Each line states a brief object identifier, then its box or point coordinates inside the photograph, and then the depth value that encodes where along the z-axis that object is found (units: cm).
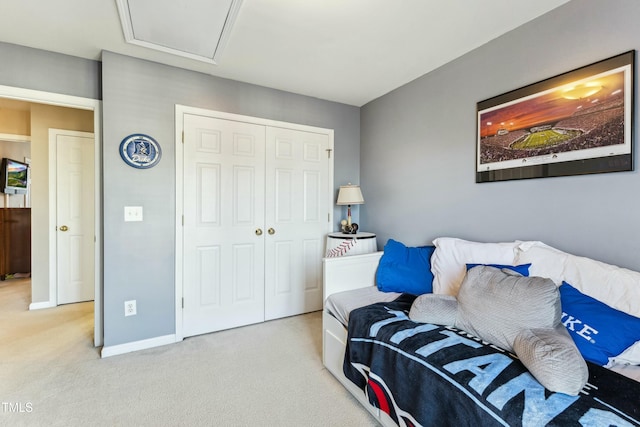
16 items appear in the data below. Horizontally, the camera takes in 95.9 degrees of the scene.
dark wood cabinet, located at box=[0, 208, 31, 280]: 429
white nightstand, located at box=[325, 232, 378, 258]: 267
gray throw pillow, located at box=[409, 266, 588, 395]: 98
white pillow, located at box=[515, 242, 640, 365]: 124
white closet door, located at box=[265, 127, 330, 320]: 287
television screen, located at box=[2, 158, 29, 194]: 451
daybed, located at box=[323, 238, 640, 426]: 94
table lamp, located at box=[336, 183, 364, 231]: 288
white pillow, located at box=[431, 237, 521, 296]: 177
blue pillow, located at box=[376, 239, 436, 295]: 207
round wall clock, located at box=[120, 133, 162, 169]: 222
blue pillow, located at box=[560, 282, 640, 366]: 115
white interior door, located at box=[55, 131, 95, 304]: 324
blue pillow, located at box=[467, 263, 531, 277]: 154
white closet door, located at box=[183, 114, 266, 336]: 250
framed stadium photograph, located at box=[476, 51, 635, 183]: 143
